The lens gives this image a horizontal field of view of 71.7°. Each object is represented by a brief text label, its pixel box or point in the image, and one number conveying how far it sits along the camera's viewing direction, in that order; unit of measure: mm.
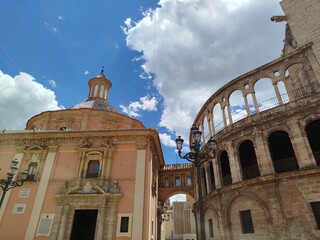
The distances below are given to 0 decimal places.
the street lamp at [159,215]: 22144
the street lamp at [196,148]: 7742
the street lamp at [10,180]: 11031
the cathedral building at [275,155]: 11797
